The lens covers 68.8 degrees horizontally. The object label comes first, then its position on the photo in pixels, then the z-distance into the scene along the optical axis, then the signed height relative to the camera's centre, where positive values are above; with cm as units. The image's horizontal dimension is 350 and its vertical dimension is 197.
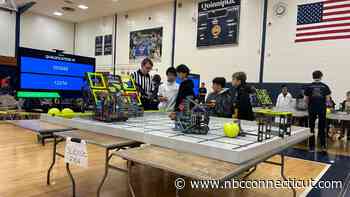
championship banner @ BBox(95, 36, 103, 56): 1245 +205
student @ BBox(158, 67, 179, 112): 368 -3
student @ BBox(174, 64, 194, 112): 269 +0
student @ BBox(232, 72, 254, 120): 347 -11
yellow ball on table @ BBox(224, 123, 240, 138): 163 -25
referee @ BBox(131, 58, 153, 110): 357 +15
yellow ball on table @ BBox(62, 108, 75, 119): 223 -25
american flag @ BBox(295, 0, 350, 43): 674 +199
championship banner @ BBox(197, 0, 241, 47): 846 +234
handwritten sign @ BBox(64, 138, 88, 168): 170 -46
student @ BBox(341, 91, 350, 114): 546 -25
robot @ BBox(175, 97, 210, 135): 167 -20
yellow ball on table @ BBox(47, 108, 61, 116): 226 -24
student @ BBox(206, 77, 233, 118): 349 -12
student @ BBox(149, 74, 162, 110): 336 -17
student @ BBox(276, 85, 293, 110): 696 -17
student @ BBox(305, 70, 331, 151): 475 -19
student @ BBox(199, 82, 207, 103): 810 +2
